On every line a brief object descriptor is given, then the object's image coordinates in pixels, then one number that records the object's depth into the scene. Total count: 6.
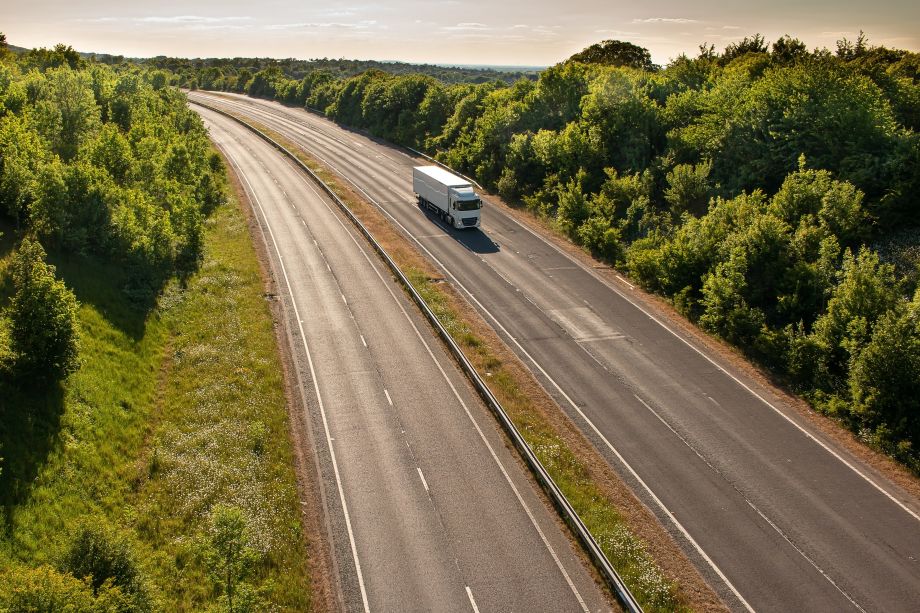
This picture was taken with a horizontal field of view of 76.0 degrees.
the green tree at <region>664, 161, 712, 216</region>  50.50
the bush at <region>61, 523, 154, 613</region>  16.97
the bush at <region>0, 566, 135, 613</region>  14.35
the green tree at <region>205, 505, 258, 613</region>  18.56
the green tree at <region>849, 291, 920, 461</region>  27.98
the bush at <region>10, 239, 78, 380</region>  26.17
